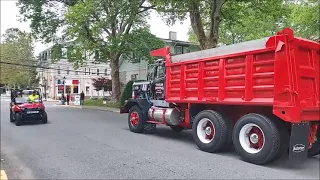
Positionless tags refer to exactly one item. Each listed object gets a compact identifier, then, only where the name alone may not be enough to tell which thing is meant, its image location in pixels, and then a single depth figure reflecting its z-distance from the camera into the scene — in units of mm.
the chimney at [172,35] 30755
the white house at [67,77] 46596
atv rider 12847
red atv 12214
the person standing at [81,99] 27155
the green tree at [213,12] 13974
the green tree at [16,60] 51426
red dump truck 5134
